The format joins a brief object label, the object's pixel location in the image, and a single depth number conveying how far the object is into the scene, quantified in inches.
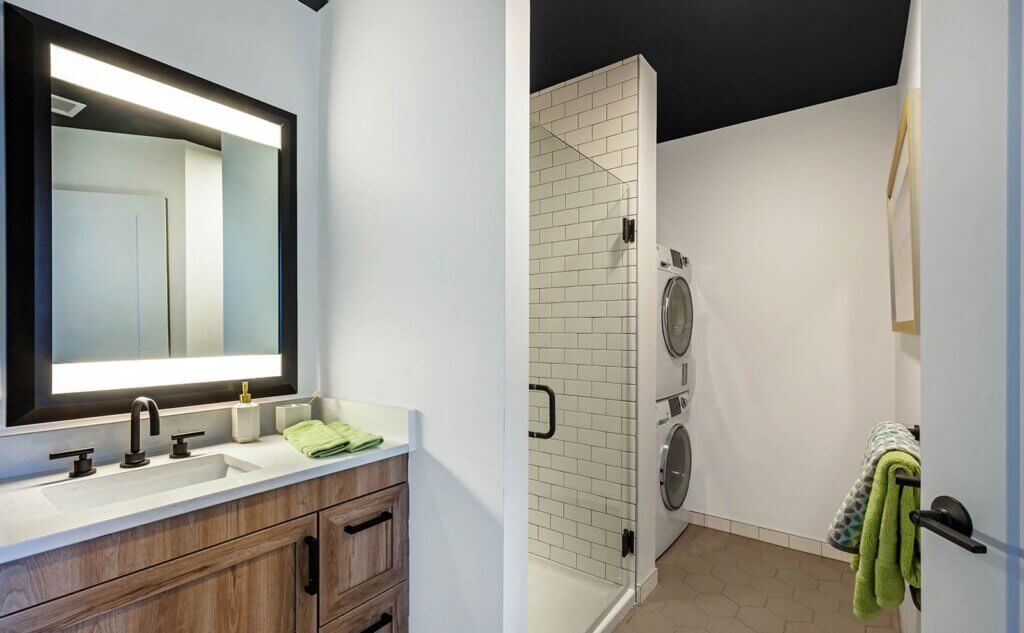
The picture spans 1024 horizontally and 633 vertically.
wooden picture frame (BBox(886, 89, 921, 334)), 58.6
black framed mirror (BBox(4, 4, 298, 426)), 48.8
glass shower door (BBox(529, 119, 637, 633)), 85.9
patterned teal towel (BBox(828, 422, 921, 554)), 47.4
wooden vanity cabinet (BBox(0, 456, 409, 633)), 35.7
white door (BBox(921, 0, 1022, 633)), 28.7
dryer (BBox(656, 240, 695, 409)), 103.3
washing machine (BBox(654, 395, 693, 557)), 103.6
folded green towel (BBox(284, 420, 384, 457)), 54.2
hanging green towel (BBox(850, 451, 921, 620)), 41.8
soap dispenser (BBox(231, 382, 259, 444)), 62.2
